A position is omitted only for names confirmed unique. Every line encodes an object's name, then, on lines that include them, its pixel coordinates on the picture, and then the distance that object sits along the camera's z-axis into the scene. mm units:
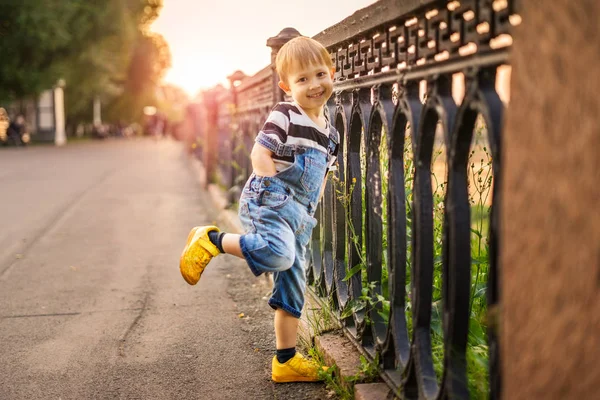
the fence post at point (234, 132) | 7789
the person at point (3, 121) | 38275
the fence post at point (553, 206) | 1041
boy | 2688
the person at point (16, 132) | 31531
